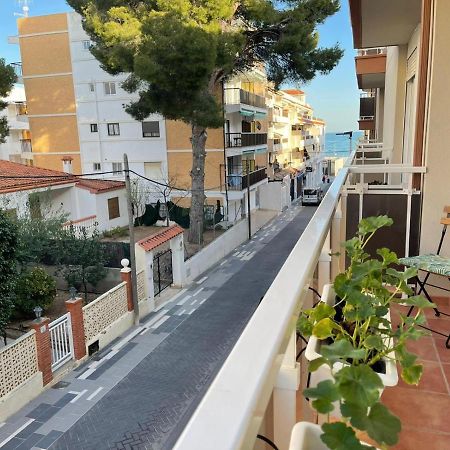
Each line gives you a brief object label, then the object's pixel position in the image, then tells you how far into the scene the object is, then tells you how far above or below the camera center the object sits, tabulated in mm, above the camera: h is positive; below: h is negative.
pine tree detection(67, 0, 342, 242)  12219 +3011
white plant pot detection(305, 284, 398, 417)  1149 -641
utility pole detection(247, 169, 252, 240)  19495 -3158
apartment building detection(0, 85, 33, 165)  24688 +914
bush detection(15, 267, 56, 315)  9906 -3289
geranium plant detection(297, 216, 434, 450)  627 -418
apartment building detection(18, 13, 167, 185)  21578 +1945
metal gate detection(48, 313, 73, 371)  8102 -3688
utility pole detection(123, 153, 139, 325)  10195 -2922
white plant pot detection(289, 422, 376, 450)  809 -553
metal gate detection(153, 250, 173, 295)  12523 -3740
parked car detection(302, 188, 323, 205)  29255 -3871
